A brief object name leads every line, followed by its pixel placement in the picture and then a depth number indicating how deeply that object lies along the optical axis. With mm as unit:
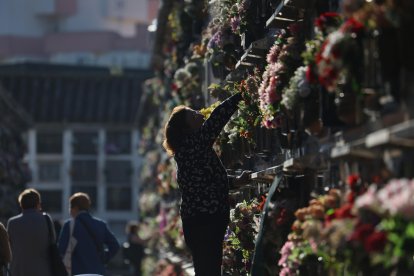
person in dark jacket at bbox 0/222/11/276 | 14867
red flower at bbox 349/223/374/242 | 8234
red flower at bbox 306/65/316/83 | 9977
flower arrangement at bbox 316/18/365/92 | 8930
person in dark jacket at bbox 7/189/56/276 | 15844
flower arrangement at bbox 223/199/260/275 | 15281
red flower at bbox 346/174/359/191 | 9531
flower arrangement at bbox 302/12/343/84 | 9891
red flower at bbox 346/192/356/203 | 9244
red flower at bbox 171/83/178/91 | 27128
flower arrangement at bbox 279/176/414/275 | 7855
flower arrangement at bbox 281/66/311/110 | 10883
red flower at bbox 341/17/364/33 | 8914
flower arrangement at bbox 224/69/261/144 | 14422
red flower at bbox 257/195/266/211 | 14134
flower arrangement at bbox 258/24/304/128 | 11781
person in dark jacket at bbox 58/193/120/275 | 16969
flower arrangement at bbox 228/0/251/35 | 16172
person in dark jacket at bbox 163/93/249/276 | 12203
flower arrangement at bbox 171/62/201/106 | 24859
